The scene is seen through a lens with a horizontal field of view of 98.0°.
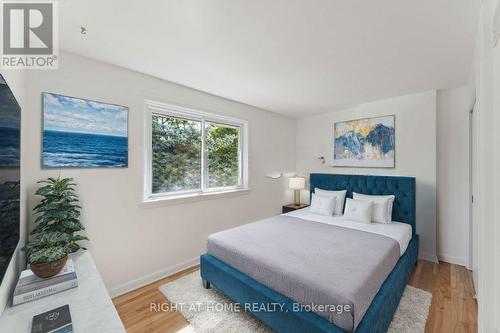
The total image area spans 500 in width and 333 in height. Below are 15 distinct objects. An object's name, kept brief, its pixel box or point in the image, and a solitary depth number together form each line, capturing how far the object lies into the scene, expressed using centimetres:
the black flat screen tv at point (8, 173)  91
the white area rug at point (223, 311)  183
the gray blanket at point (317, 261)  144
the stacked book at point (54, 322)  100
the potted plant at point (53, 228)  139
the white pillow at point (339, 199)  349
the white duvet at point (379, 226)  250
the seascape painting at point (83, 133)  194
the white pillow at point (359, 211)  300
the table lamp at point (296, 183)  430
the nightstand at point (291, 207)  420
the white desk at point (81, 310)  104
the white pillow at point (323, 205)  339
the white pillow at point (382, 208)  302
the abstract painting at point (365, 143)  342
